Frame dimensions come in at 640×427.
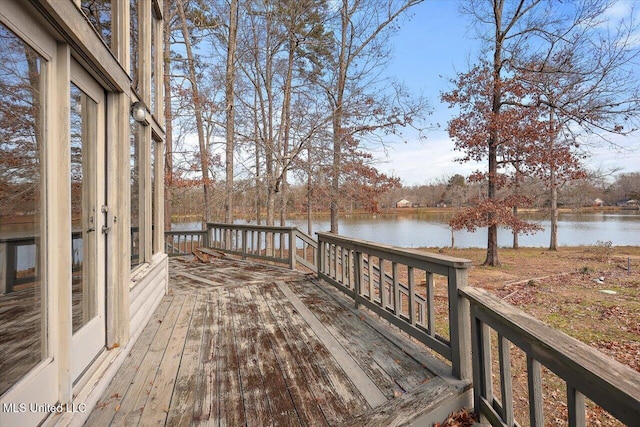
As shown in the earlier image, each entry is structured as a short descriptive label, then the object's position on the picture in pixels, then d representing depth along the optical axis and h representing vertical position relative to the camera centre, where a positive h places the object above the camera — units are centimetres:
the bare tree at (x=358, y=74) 902 +460
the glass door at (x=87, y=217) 164 +2
